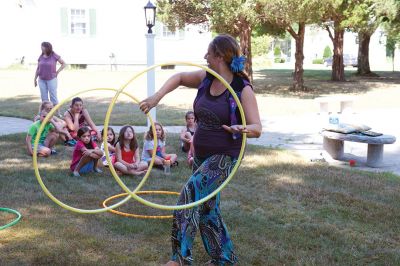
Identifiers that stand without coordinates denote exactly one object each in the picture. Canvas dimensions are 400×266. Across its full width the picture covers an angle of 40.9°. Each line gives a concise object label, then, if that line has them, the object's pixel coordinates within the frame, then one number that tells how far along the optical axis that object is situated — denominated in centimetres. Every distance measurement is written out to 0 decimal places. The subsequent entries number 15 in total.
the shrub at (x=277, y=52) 6103
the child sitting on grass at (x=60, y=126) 862
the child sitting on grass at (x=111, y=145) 779
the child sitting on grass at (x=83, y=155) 731
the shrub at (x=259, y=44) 4050
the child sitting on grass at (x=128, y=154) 737
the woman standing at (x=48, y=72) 1213
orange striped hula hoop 548
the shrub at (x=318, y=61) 5527
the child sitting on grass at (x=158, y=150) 779
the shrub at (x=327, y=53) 5828
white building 2733
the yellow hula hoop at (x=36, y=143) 418
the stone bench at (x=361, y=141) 816
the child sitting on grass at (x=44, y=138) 855
